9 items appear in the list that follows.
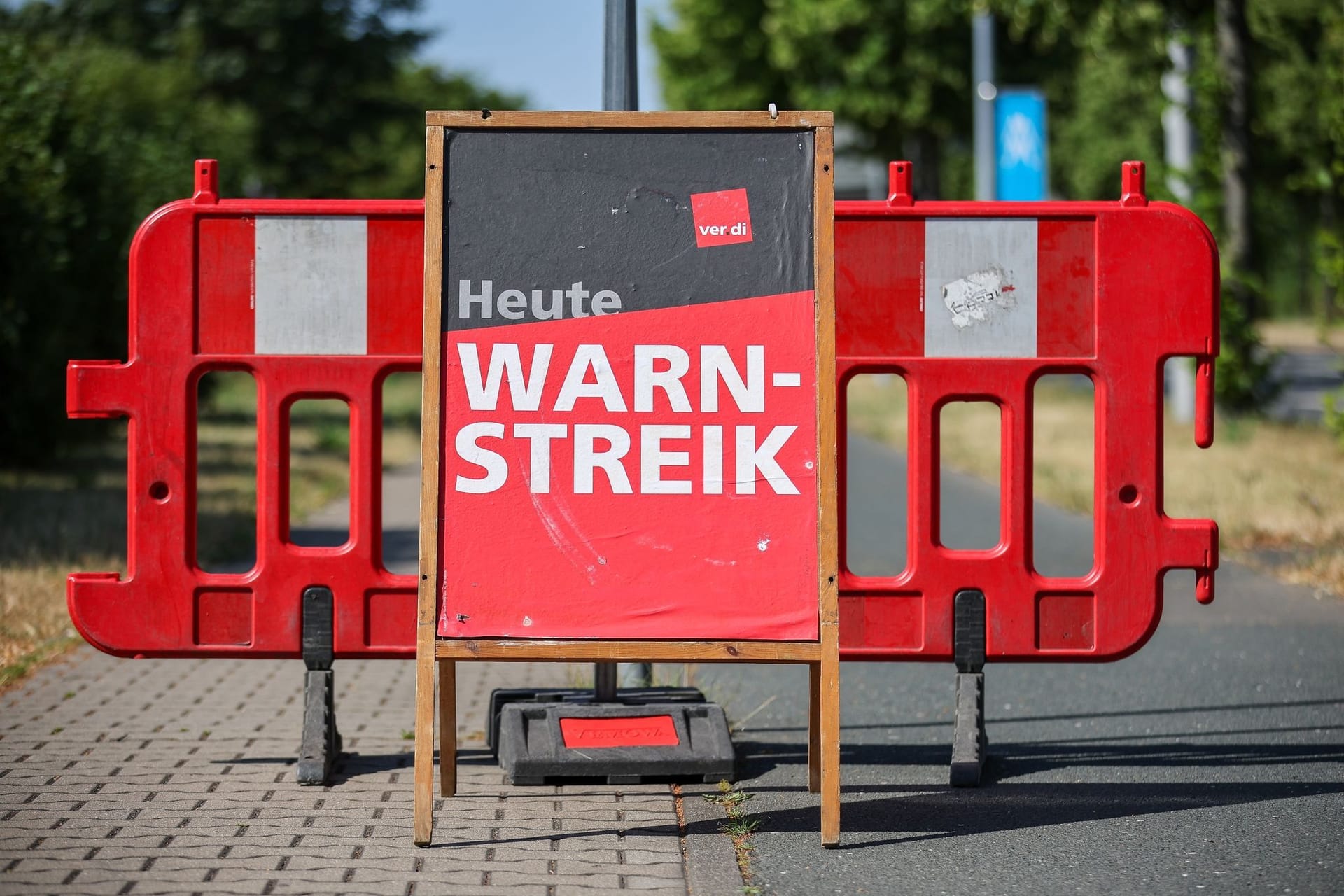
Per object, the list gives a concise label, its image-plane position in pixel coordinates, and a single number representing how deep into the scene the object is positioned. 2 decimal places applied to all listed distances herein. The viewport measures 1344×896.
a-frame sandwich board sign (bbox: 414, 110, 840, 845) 9.98
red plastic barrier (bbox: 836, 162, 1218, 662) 11.28
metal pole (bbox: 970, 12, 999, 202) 57.91
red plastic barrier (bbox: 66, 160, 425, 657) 11.20
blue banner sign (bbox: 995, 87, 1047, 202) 43.75
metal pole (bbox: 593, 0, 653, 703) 13.38
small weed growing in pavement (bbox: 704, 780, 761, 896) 9.61
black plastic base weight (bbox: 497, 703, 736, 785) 11.27
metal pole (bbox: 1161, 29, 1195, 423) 36.47
